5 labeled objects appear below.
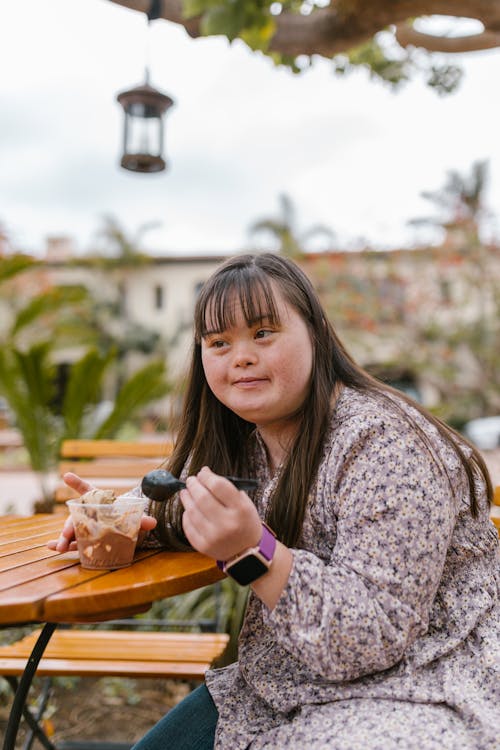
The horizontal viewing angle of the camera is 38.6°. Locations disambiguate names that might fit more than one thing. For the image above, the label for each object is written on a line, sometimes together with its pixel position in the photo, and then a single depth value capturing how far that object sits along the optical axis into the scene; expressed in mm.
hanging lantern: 4336
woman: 1136
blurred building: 14625
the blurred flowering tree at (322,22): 2470
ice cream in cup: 1362
